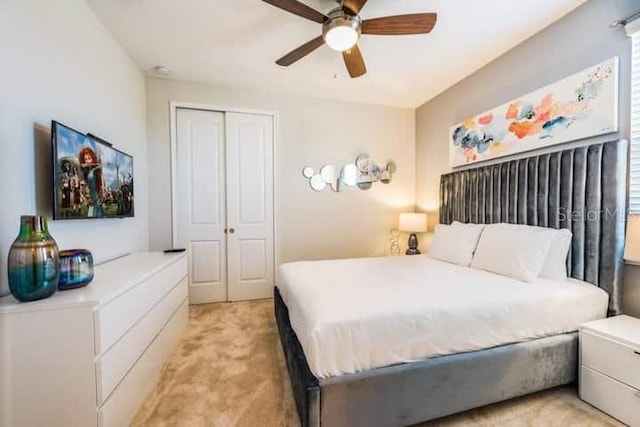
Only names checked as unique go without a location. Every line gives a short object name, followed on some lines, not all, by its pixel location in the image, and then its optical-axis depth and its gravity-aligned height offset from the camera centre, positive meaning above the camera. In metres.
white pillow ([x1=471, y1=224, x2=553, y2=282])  2.00 -0.36
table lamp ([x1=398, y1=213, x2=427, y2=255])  3.65 -0.26
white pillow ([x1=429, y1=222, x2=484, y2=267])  2.57 -0.37
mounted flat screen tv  1.58 +0.21
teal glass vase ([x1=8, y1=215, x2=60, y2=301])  1.19 -0.25
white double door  3.33 +0.06
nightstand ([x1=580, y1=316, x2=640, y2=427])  1.45 -0.92
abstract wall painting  1.91 +0.77
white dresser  1.17 -0.70
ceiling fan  1.74 +1.26
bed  1.34 -0.73
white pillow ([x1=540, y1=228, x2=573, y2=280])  2.02 -0.37
